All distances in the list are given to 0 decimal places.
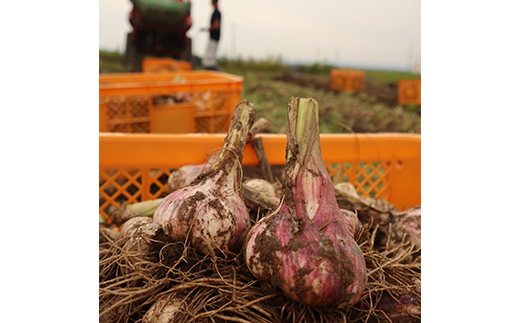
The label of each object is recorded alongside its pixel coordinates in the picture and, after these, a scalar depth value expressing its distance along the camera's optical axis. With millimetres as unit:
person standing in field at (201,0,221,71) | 5020
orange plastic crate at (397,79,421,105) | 6207
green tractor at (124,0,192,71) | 3865
